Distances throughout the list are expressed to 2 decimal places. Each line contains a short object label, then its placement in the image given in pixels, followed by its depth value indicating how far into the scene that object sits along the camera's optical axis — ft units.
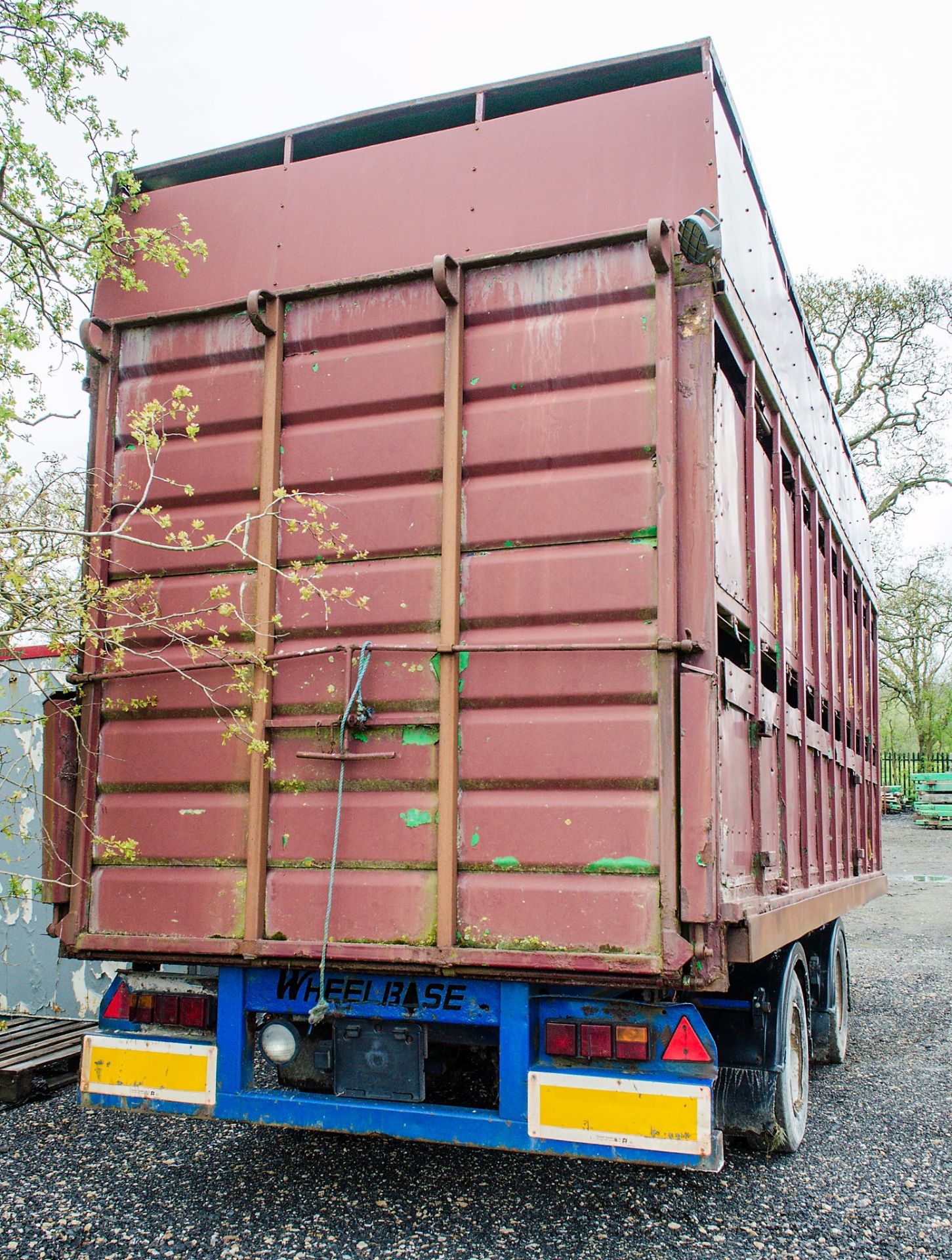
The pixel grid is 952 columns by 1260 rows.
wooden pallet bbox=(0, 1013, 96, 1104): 15.75
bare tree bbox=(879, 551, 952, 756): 85.81
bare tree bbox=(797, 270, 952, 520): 79.41
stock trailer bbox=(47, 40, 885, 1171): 10.25
